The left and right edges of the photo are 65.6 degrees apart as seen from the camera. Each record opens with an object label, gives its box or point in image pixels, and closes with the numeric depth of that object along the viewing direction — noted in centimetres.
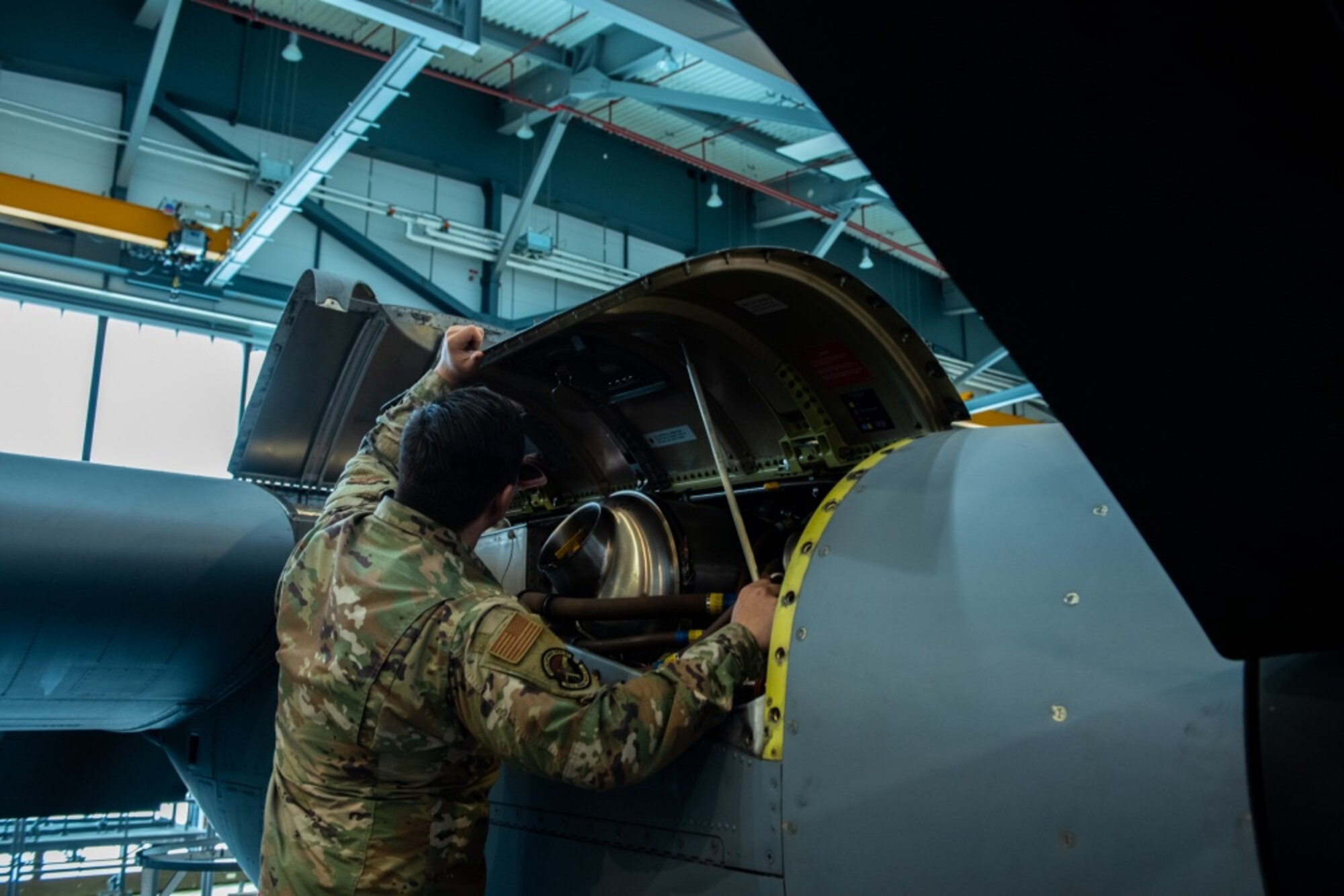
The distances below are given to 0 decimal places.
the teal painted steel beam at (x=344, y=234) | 1151
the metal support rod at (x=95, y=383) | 1087
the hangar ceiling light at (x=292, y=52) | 1090
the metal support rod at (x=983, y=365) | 1538
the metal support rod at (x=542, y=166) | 1222
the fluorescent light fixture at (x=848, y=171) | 1262
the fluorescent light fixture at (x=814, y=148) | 1209
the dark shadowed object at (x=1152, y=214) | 80
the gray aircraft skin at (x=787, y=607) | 157
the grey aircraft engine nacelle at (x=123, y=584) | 314
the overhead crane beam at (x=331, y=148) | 831
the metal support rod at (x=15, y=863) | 645
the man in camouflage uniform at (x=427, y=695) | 205
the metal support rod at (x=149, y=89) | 991
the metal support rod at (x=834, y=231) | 1338
